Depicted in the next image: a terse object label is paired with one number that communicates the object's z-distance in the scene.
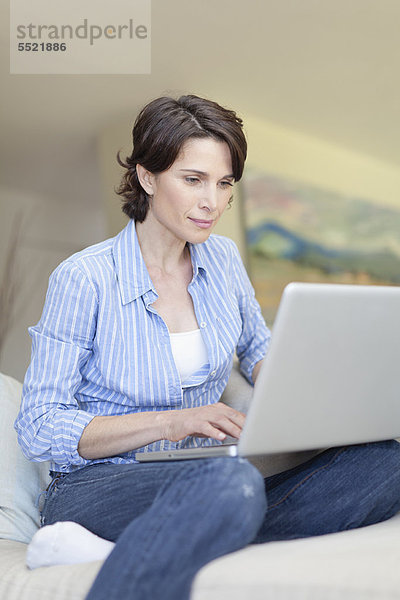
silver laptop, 0.99
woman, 0.99
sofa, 0.85
